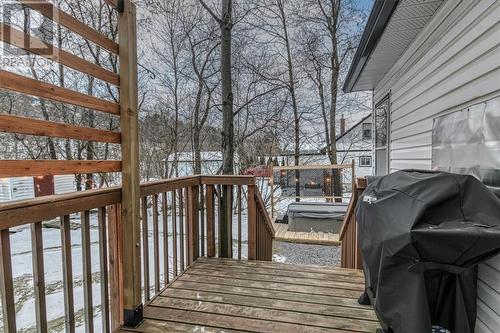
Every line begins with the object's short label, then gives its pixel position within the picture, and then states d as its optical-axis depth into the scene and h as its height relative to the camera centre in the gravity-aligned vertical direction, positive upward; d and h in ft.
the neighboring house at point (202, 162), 33.55 -0.54
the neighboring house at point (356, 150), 38.24 +0.81
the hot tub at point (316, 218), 23.20 -4.96
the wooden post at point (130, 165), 6.46 -0.16
